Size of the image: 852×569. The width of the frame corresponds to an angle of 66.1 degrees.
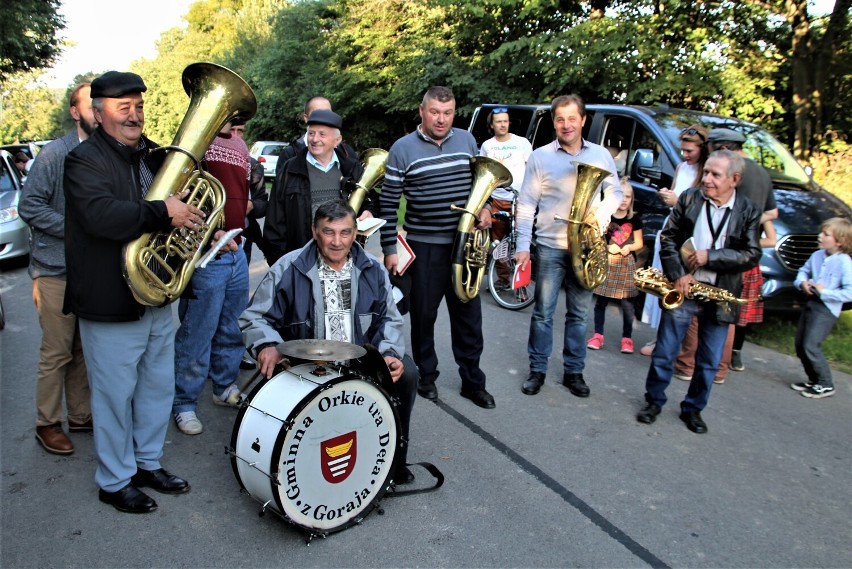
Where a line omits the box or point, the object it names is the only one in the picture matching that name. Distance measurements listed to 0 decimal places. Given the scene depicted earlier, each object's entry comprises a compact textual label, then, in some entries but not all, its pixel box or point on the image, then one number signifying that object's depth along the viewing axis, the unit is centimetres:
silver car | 870
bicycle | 729
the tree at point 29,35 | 1709
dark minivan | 599
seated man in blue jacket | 322
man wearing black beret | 283
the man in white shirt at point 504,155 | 754
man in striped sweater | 435
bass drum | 266
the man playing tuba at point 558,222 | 457
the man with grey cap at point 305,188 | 427
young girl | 584
